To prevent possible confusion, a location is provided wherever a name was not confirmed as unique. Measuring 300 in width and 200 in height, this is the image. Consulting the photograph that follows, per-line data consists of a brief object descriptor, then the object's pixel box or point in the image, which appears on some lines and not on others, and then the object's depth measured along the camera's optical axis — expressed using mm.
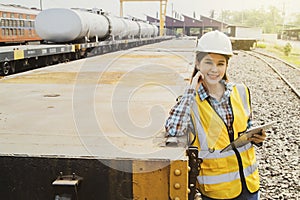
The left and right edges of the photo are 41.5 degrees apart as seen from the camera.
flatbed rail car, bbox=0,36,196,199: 1653
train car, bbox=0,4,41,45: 17016
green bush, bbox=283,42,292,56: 30781
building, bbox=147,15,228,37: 74275
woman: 2135
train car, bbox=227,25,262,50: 54562
